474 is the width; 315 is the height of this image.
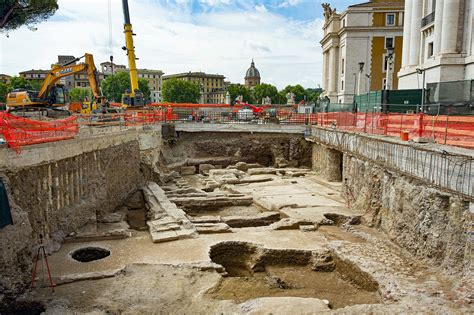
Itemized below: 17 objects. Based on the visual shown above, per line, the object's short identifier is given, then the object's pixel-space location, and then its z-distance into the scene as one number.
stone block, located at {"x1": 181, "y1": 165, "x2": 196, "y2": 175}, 24.61
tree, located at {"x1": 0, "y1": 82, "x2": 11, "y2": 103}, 64.25
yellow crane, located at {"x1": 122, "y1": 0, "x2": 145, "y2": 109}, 26.55
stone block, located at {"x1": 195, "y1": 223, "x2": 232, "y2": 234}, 12.06
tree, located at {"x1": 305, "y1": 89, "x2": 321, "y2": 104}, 108.71
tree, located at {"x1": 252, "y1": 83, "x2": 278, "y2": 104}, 97.50
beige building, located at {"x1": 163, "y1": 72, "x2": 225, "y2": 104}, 121.49
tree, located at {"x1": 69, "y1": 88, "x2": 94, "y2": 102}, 84.19
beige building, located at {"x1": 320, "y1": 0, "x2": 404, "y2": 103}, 41.34
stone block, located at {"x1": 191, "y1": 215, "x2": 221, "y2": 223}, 13.06
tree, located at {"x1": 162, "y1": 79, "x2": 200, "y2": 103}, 84.75
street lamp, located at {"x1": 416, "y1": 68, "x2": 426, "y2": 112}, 22.68
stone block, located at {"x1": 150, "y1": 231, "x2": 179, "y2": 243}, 11.11
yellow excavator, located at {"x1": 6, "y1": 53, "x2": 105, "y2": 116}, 21.84
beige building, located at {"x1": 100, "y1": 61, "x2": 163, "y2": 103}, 117.88
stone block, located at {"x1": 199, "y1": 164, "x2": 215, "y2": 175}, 25.06
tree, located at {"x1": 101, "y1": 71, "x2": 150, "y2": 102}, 78.31
